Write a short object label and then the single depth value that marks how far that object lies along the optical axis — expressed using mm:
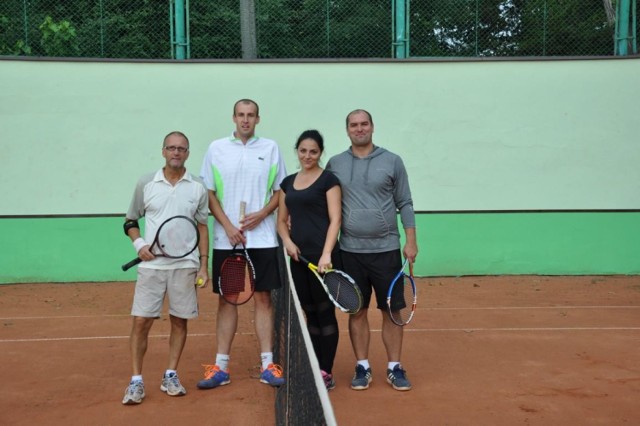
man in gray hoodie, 6297
